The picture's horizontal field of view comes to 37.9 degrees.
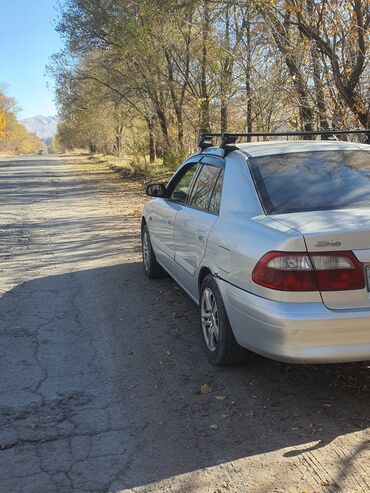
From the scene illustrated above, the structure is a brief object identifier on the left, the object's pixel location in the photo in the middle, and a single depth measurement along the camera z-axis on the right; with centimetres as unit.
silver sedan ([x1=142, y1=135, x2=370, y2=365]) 325
